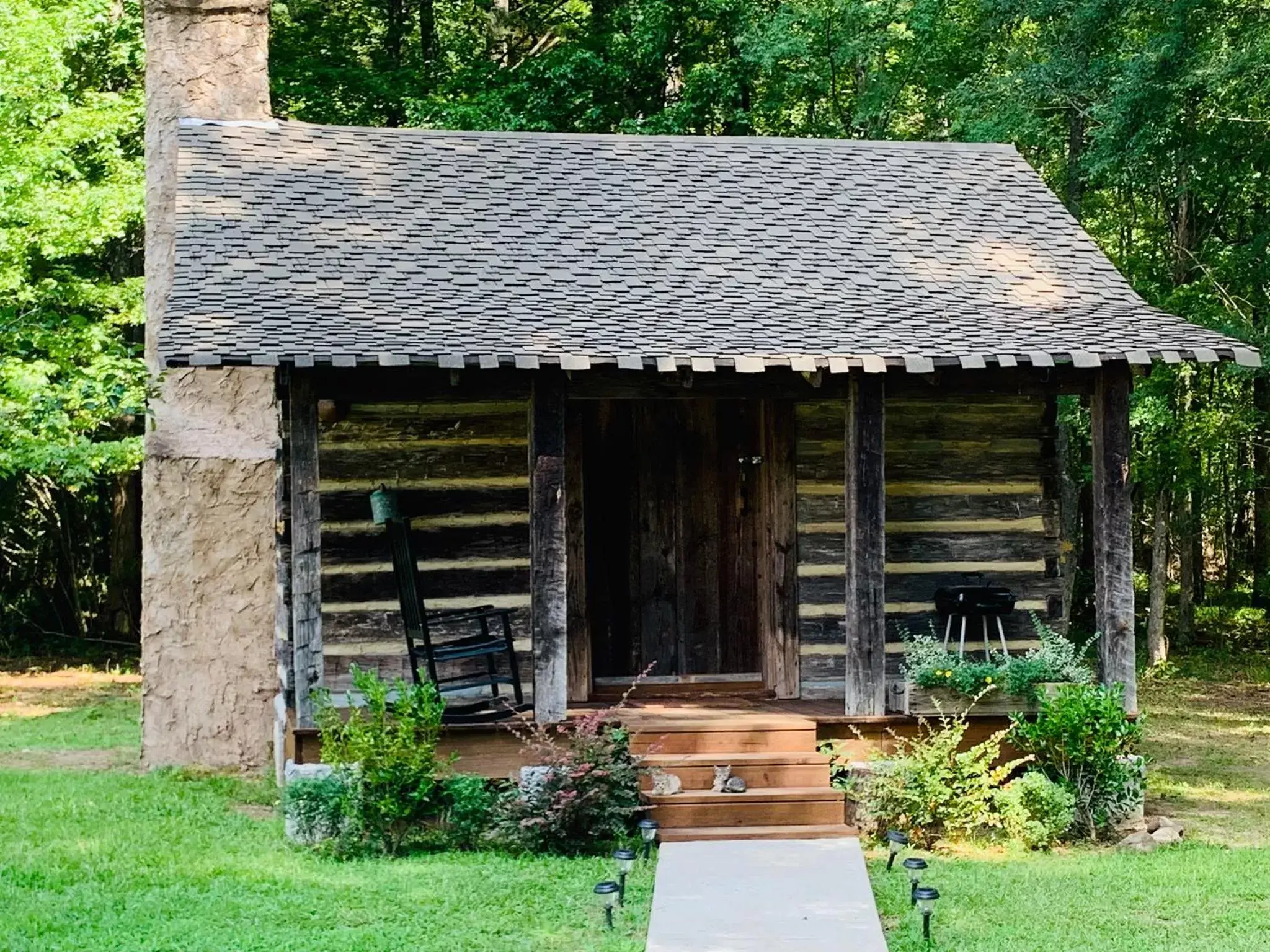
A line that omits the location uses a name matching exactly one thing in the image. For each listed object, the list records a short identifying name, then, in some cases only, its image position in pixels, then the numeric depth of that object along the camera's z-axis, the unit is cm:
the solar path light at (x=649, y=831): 855
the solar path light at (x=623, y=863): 742
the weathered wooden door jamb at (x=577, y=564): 1118
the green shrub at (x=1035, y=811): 926
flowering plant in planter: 970
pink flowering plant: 886
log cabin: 959
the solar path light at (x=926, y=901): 688
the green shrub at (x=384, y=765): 890
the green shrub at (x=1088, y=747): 948
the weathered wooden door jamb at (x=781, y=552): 1125
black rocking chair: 970
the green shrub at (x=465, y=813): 912
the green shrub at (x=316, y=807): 911
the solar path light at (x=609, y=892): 711
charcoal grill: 1070
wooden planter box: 977
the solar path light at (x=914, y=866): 723
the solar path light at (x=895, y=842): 821
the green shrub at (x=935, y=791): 927
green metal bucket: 996
